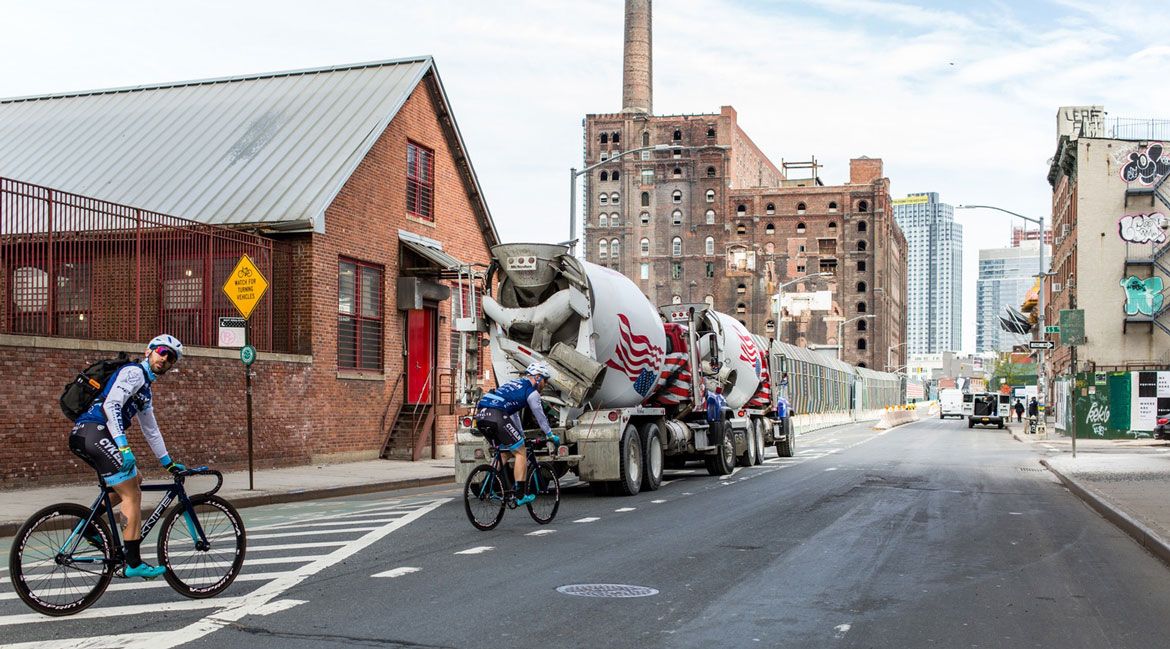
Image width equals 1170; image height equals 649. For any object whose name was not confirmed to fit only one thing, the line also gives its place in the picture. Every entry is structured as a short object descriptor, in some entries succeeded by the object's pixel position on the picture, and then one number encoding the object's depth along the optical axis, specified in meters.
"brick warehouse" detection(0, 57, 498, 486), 17.89
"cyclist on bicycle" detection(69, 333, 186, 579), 7.95
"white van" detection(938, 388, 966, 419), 99.12
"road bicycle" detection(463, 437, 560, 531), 12.96
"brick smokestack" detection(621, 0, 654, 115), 129.00
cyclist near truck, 13.11
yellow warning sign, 16.95
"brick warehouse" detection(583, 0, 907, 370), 141.25
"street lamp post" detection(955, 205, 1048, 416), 73.43
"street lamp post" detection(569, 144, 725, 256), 30.20
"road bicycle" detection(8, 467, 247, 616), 7.68
